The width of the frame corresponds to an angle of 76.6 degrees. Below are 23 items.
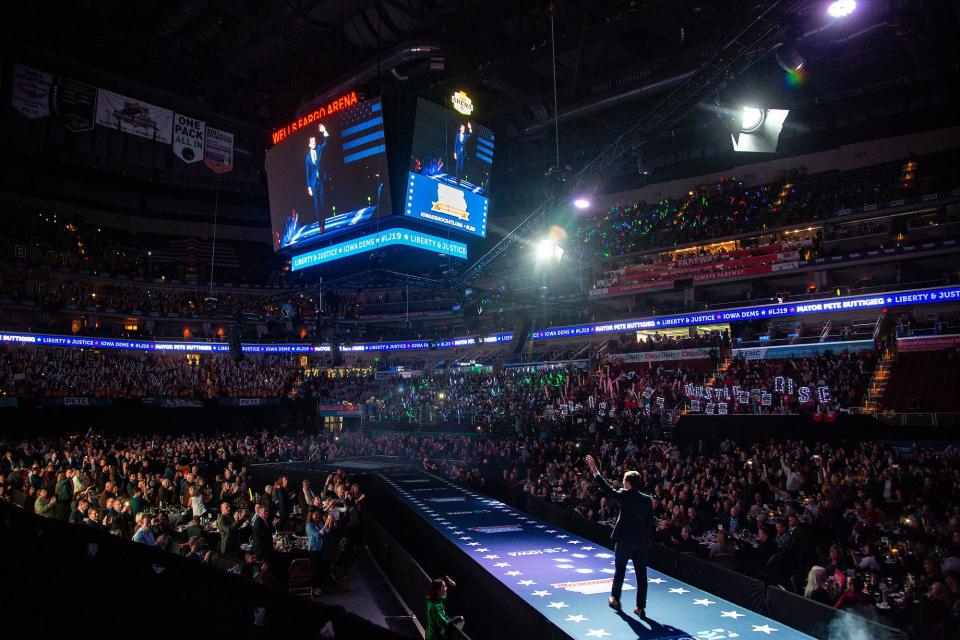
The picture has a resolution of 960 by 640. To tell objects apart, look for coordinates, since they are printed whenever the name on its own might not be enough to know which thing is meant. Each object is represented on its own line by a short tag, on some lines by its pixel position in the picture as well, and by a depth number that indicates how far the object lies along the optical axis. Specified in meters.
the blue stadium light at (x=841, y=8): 7.73
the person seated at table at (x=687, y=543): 7.79
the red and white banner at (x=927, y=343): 18.25
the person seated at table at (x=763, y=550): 7.32
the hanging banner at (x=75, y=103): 19.89
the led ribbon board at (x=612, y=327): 21.28
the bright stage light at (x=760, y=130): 9.16
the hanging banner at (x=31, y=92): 19.31
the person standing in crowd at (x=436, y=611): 5.33
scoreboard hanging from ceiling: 15.04
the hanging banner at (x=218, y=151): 23.27
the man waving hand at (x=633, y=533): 5.27
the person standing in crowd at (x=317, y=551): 8.74
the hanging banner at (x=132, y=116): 20.67
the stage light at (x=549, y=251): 15.65
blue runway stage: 5.04
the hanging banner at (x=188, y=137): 22.39
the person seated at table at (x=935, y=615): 5.00
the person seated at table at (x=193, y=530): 9.05
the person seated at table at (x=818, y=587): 5.90
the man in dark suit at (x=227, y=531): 8.79
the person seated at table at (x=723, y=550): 7.25
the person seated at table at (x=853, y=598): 5.27
